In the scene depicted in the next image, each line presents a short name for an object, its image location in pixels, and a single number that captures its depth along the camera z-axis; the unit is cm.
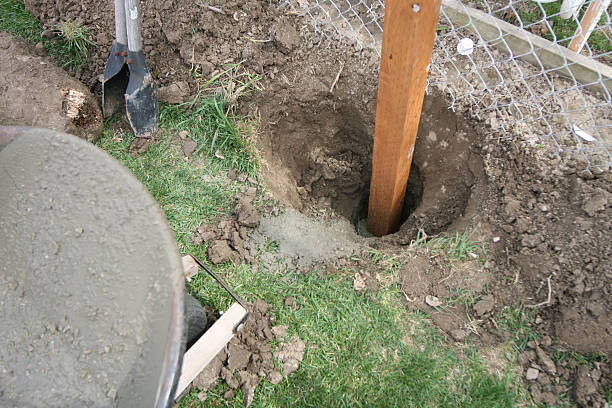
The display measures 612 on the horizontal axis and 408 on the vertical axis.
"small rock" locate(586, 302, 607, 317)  190
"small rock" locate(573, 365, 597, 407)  185
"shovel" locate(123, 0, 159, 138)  270
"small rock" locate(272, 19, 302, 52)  280
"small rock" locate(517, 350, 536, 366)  198
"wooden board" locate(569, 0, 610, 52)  230
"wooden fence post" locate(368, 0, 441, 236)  149
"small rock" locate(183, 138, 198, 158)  266
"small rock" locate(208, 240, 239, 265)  229
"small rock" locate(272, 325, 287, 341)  210
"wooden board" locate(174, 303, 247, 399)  179
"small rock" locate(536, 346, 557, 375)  193
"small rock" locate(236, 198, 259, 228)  236
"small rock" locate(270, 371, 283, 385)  201
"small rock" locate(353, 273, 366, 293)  220
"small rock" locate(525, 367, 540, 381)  194
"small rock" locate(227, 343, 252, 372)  202
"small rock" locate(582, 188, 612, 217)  210
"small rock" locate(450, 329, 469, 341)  204
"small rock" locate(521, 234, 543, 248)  214
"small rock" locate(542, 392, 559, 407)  188
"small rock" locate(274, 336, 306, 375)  204
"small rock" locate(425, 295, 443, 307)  213
